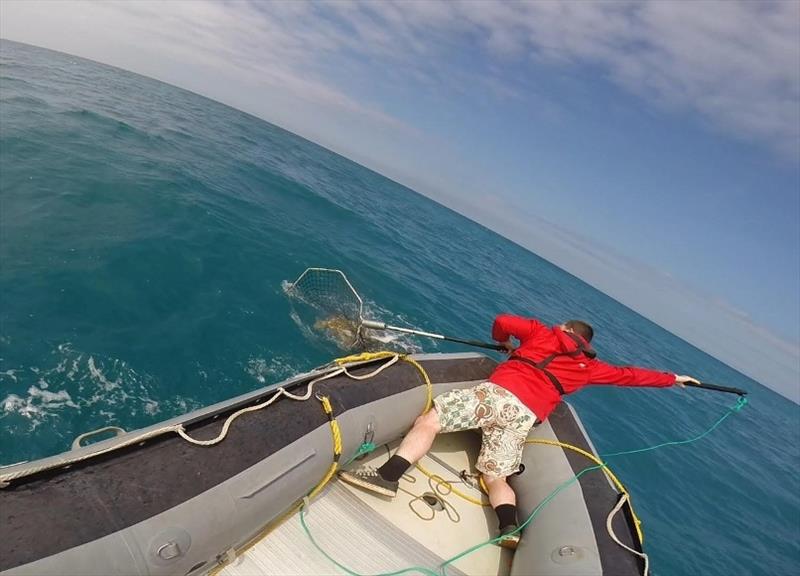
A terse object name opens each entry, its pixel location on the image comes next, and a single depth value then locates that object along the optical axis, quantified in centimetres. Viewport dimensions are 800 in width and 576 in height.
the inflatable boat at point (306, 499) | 227
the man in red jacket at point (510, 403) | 409
